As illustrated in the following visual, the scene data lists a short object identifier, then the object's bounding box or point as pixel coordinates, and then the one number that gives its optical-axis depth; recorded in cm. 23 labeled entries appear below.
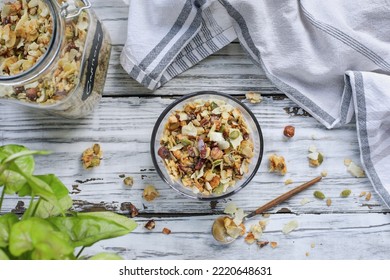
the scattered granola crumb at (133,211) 135
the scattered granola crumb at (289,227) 135
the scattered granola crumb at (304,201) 136
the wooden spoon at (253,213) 133
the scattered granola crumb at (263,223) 135
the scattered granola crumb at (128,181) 135
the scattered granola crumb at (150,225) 134
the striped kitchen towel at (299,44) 129
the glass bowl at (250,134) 128
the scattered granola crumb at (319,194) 135
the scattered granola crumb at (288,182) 135
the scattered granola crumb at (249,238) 134
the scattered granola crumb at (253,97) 135
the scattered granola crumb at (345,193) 135
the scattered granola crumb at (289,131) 134
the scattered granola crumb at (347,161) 136
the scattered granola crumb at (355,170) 136
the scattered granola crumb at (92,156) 134
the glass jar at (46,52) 112
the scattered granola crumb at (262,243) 134
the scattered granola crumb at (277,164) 134
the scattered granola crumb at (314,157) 135
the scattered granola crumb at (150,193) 134
